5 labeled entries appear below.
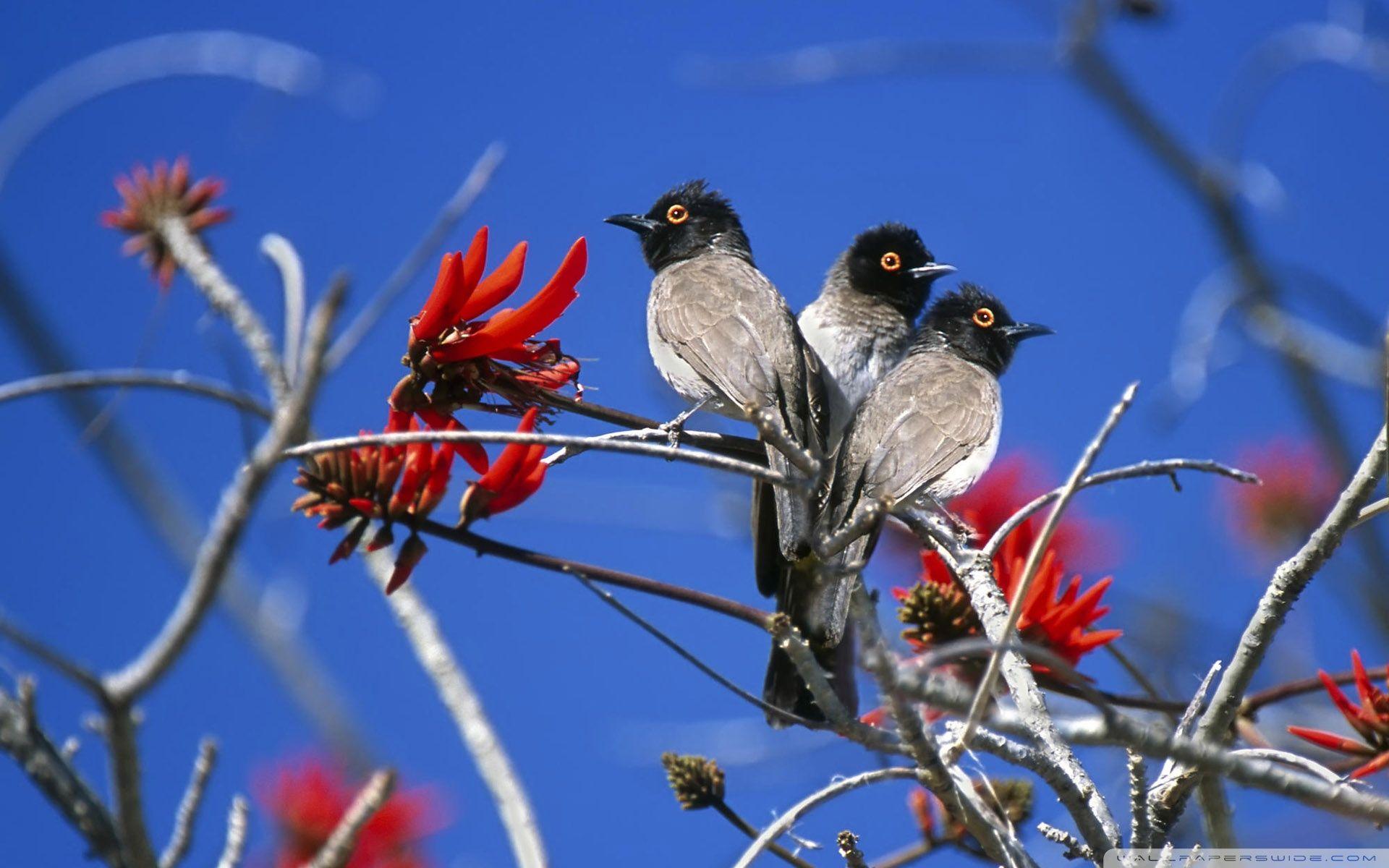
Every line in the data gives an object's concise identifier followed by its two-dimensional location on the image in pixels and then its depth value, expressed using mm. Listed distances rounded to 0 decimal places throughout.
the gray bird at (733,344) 8922
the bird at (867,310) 11062
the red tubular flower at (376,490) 4871
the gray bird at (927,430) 8648
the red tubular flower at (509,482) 5039
